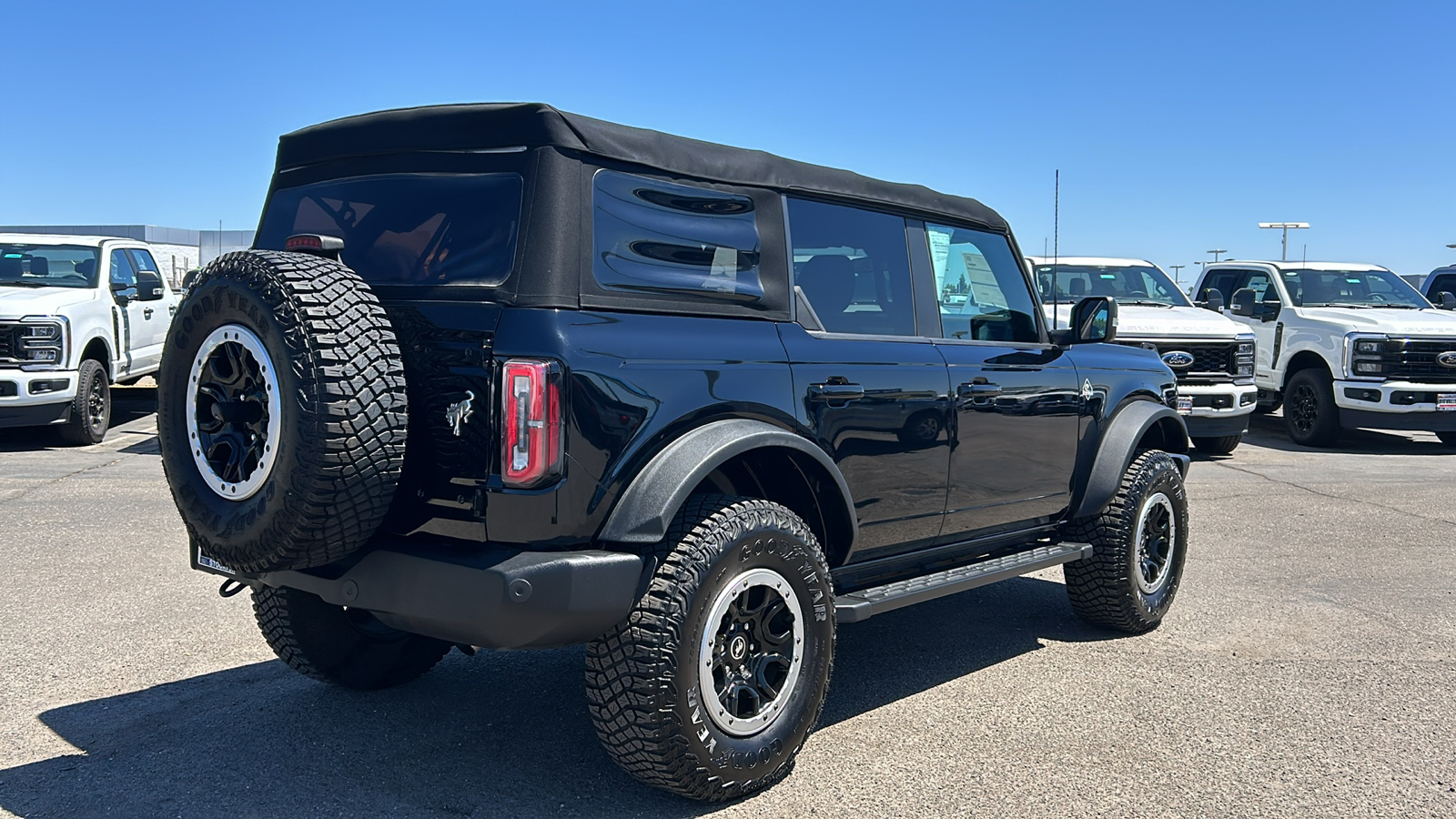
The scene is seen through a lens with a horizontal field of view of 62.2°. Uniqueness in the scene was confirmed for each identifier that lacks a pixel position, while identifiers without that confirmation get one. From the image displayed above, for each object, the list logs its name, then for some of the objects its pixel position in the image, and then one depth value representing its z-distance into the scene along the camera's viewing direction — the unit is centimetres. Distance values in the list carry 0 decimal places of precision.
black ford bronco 319
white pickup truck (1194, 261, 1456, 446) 1312
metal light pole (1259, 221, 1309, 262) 2376
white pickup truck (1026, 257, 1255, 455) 1205
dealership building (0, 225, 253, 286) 3086
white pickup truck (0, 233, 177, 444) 1111
